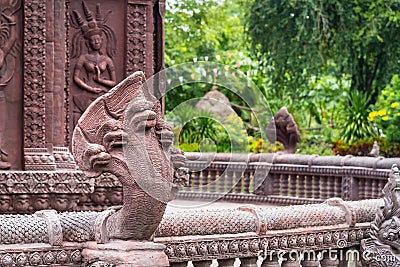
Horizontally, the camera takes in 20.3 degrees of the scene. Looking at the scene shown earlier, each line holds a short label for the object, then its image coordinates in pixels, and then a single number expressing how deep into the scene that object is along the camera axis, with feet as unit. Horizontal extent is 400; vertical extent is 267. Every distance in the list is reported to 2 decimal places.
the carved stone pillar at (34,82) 35.55
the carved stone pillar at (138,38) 39.79
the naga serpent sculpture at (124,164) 18.62
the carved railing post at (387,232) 25.76
